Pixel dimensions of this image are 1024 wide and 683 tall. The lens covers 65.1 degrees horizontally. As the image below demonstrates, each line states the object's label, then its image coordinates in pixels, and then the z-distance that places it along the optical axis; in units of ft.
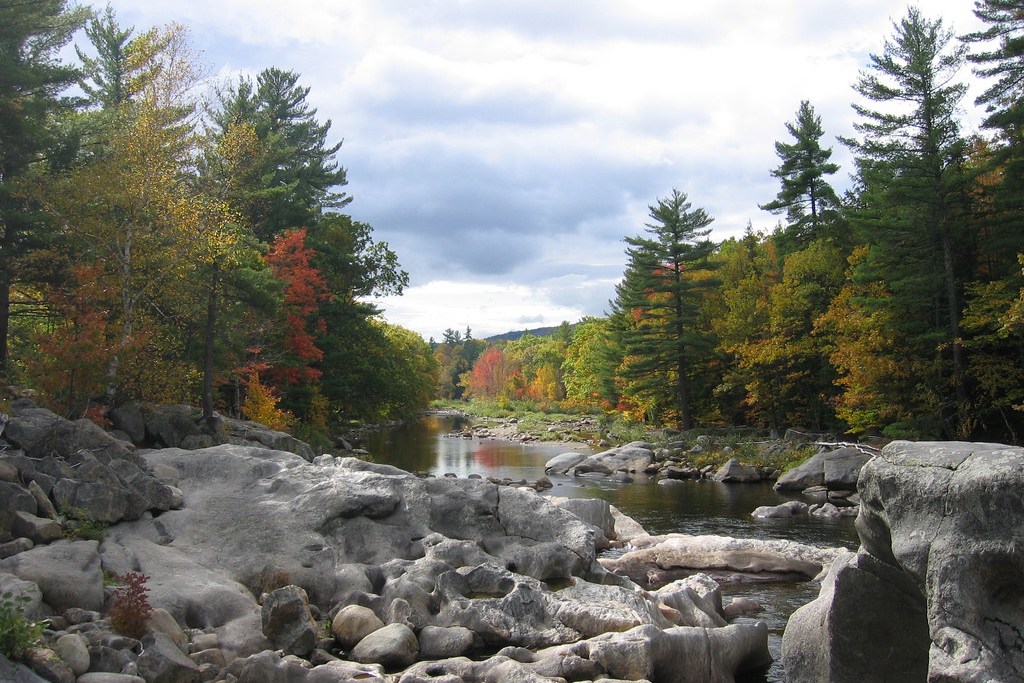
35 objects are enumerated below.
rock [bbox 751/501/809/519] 69.87
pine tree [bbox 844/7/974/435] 92.22
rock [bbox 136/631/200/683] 26.58
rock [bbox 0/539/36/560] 33.12
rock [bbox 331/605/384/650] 33.60
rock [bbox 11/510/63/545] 34.94
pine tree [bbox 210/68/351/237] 124.06
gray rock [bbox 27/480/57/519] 37.37
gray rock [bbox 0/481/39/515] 35.40
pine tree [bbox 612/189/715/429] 141.69
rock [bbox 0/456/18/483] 37.24
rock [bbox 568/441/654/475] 106.22
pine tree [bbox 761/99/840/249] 146.51
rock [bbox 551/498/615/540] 57.11
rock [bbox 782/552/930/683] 26.58
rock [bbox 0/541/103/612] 31.83
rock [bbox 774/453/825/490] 85.92
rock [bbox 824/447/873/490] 81.97
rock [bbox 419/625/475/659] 32.78
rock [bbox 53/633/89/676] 26.09
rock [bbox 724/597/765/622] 40.81
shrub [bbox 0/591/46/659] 24.89
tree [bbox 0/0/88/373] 71.36
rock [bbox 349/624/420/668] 31.58
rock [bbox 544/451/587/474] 107.24
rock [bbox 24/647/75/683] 24.84
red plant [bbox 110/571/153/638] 29.73
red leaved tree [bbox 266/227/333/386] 116.98
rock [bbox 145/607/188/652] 30.37
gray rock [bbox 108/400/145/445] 64.54
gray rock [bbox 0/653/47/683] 23.65
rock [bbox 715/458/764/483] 96.48
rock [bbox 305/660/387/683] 28.45
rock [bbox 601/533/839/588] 48.83
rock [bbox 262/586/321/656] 31.73
